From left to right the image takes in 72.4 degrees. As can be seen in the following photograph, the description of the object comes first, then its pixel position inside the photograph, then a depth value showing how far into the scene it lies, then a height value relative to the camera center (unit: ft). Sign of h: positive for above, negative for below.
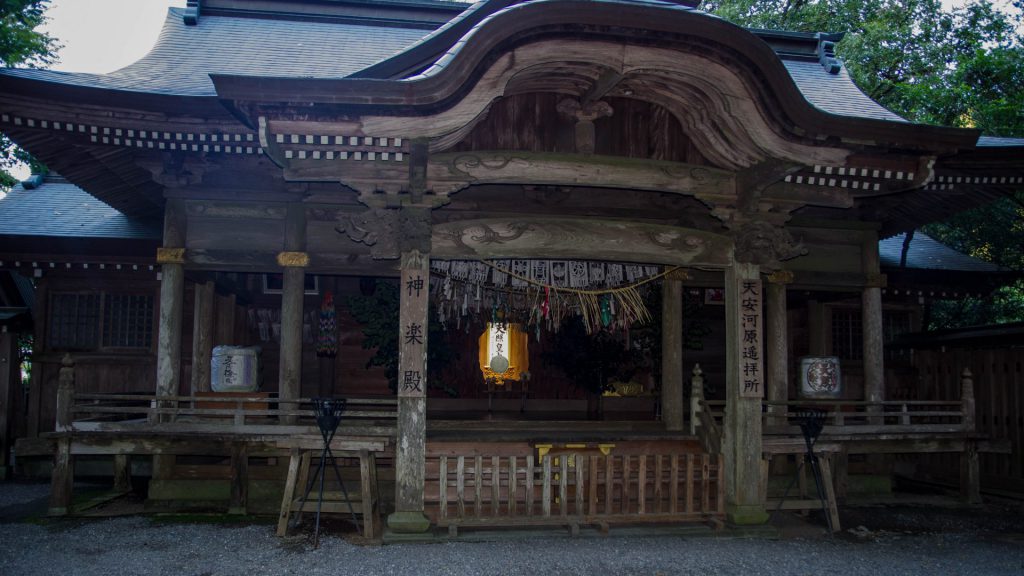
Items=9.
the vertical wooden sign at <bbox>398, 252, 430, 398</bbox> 25.07 +0.74
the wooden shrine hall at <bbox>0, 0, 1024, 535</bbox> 24.07 +4.96
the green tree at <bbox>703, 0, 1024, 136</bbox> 51.06 +29.28
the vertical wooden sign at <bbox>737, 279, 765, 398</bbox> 27.48 +0.43
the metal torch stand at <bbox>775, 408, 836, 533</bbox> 27.58 -3.10
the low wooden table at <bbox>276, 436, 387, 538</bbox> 25.52 -4.75
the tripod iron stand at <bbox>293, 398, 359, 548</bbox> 24.88 -2.44
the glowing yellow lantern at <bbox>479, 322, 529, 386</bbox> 41.47 -0.24
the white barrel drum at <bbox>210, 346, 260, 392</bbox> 32.22 -1.06
